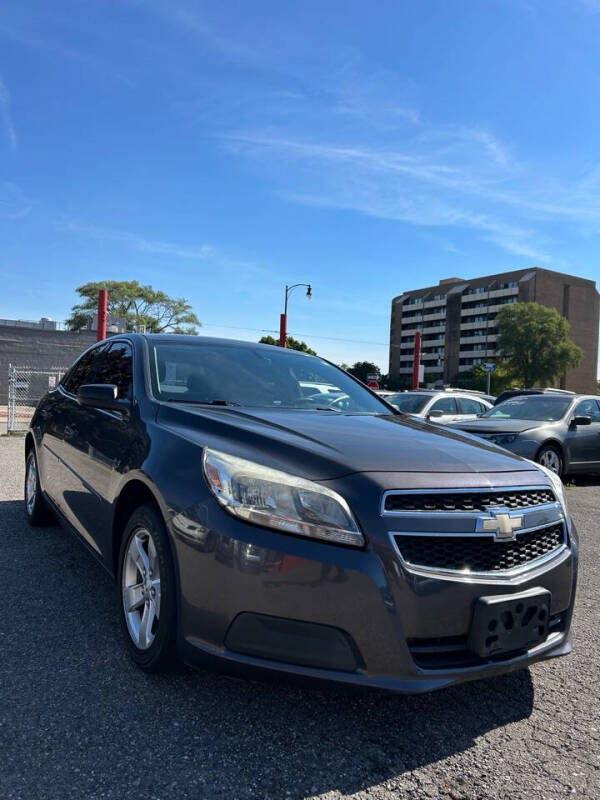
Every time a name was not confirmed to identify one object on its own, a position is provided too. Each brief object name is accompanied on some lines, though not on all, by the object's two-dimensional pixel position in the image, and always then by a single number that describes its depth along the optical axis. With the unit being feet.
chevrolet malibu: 6.57
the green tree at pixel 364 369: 367.95
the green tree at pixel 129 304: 207.32
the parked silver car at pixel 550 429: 28.37
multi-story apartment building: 319.27
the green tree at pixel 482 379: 259.39
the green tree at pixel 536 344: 248.52
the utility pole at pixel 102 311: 64.34
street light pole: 88.66
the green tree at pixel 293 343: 201.87
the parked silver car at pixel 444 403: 38.40
